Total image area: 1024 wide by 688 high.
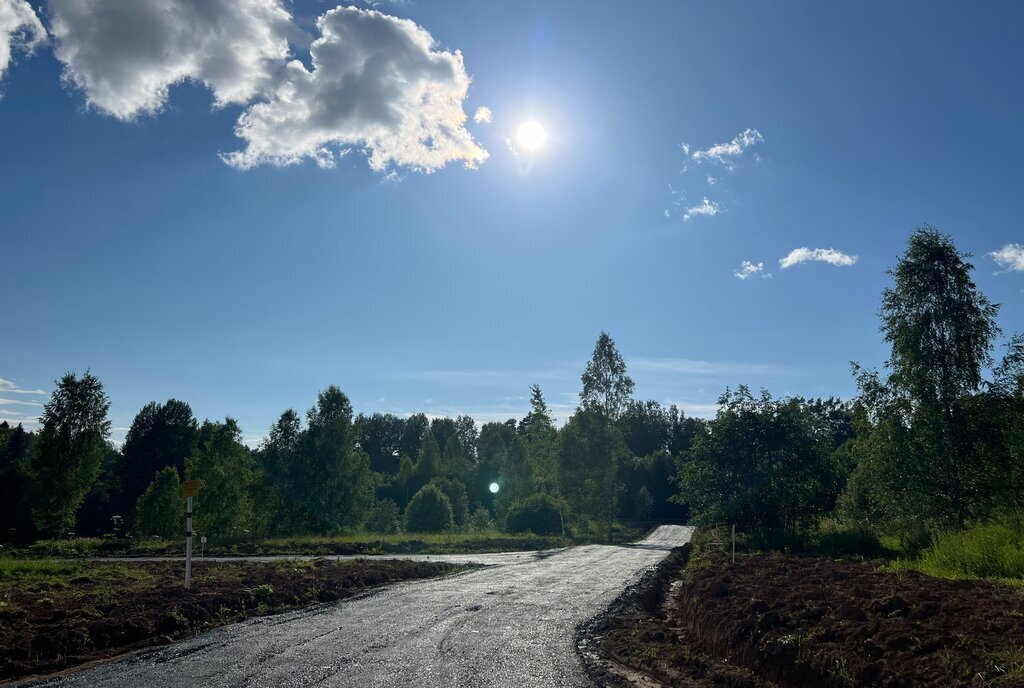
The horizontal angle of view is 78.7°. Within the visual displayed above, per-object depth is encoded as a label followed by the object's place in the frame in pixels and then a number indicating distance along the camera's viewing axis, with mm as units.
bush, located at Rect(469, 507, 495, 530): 58416
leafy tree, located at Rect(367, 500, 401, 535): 59719
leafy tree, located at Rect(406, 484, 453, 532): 55500
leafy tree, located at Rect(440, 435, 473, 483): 85188
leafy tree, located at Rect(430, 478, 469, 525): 64994
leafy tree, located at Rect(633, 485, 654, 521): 78250
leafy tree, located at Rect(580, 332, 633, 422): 52094
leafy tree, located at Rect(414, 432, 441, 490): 84688
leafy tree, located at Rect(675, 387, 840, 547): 29219
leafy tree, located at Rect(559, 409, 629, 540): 50156
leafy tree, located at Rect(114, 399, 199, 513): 78125
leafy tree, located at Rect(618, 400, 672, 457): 120250
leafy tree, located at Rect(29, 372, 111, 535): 40219
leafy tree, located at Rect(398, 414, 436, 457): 131125
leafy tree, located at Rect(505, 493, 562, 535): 52656
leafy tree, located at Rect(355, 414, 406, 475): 123500
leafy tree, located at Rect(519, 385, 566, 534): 52625
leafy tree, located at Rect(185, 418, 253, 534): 47000
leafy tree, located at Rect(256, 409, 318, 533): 54219
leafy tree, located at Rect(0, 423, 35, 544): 53812
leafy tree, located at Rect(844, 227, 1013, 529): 24781
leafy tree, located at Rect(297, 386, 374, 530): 53781
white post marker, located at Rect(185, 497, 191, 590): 14382
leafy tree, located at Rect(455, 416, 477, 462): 126000
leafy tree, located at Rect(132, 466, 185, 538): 50031
